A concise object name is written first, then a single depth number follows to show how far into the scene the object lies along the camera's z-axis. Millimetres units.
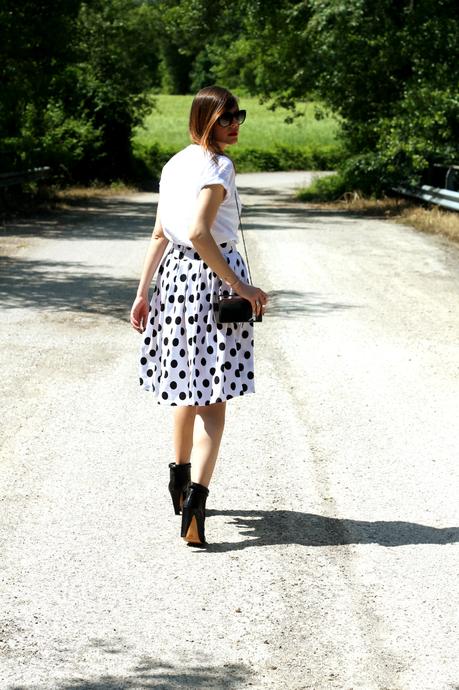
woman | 4648
